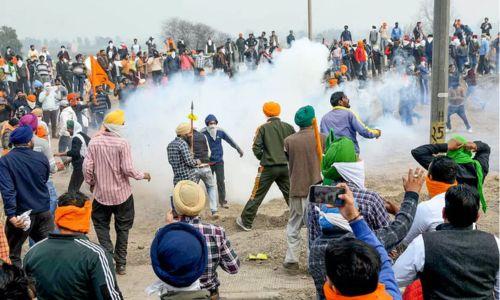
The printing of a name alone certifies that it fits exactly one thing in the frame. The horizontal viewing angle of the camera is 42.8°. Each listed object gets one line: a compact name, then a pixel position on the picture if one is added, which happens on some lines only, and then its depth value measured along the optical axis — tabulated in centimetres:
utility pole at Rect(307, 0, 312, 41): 2041
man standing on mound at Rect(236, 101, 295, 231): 853
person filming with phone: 368
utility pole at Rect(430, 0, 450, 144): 677
